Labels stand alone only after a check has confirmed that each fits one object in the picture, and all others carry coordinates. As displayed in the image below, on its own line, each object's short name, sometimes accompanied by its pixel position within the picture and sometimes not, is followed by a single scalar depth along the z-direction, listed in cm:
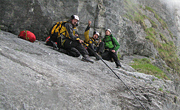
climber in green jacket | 868
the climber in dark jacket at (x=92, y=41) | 880
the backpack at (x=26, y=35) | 664
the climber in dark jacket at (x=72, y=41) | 627
